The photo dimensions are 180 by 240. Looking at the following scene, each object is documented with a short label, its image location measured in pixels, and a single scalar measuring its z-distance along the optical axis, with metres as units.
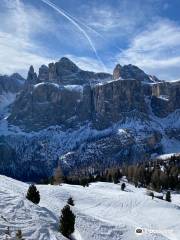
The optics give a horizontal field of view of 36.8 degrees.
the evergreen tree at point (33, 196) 31.47
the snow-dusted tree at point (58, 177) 83.83
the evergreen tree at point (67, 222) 26.41
